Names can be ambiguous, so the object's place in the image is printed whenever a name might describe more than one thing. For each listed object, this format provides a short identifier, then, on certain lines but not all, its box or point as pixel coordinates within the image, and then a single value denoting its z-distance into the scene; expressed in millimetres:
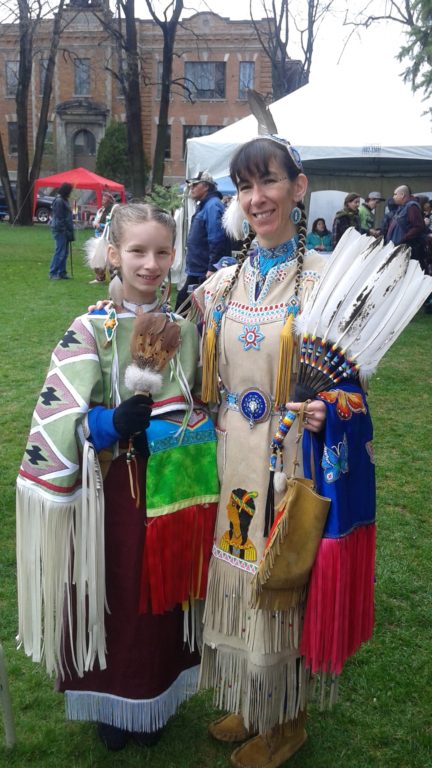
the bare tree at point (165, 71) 22156
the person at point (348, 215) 10281
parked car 27547
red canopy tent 21938
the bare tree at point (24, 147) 23922
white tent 9078
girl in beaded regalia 1887
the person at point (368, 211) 11250
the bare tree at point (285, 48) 28109
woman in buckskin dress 1816
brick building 35875
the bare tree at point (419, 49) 7635
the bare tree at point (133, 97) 20625
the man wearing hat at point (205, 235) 7473
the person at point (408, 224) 9258
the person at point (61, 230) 12055
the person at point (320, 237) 11094
